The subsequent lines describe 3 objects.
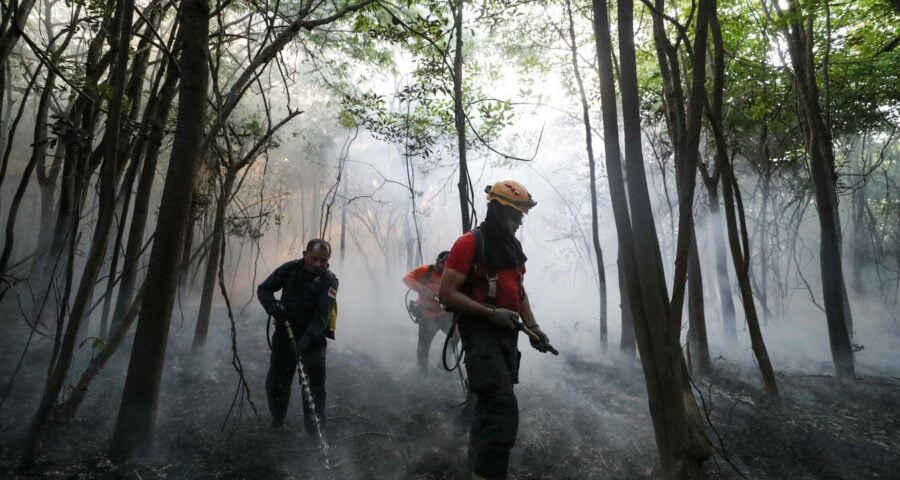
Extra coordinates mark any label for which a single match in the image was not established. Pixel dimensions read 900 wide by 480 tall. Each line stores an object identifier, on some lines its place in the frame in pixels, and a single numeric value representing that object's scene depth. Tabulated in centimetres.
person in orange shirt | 630
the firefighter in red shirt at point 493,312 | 272
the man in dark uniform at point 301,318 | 433
